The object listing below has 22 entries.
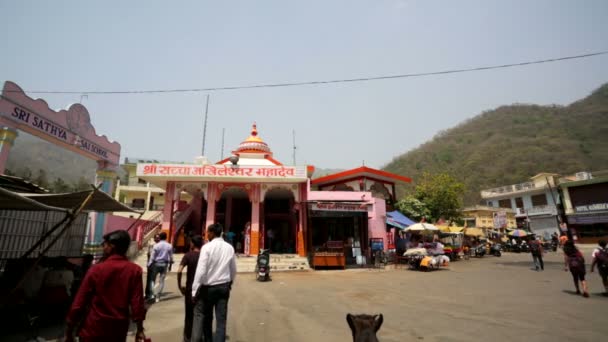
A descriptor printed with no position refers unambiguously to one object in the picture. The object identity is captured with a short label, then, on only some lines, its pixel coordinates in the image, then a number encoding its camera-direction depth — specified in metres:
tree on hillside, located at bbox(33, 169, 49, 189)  38.55
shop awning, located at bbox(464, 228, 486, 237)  22.58
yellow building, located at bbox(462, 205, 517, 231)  39.84
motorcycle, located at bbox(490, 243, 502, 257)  21.95
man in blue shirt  7.21
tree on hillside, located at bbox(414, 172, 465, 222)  26.45
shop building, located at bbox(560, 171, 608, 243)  29.39
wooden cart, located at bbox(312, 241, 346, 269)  14.47
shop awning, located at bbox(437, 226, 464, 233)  20.27
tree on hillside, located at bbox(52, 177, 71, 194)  38.78
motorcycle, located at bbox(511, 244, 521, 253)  26.20
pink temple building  15.80
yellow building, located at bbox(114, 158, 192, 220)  33.66
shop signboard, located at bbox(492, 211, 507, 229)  26.30
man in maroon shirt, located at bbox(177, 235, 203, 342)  4.39
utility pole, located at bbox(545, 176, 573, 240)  31.39
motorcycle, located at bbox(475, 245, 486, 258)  21.81
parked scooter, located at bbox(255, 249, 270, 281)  11.05
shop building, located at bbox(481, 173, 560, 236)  34.84
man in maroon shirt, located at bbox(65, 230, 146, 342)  2.42
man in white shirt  3.79
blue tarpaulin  19.43
